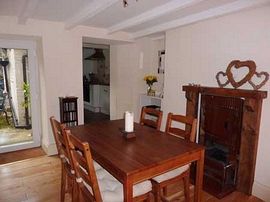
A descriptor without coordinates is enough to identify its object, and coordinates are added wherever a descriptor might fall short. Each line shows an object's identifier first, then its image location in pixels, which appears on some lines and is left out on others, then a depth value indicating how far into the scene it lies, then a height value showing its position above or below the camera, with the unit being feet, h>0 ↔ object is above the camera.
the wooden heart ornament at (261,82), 7.28 -0.19
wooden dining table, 4.55 -1.98
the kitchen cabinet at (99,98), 21.71 -2.75
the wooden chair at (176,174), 5.98 -2.96
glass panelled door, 11.62 -1.49
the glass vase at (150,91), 14.11 -1.17
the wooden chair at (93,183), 4.75 -2.91
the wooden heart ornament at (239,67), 7.57 +0.20
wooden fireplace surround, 7.38 -2.07
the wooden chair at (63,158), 6.03 -2.75
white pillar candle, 6.52 -1.51
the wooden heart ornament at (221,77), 8.54 -0.14
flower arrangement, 13.75 -0.49
